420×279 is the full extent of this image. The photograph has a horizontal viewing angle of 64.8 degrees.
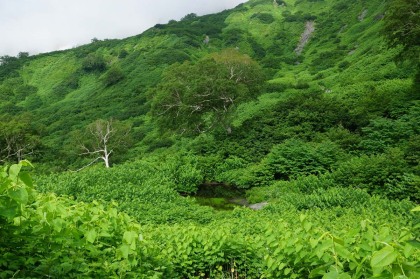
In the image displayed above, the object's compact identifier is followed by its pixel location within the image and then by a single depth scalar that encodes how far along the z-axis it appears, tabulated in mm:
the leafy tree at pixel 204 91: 26969
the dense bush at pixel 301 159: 19625
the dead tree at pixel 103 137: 33312
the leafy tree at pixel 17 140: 34656
